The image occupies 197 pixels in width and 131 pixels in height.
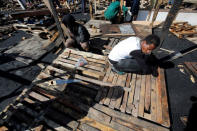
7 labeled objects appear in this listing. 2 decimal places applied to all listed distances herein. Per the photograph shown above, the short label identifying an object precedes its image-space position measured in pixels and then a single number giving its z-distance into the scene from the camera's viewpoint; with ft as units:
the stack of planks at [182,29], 15.72
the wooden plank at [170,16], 7.35
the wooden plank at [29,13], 10.41
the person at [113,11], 18.11
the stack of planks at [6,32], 20.93
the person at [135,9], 19.01
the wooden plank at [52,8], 10.09
